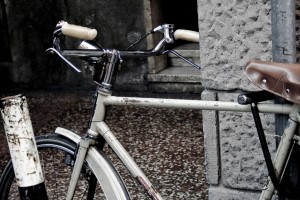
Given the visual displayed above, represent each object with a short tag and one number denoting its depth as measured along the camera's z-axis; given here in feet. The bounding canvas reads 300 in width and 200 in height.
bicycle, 9.21
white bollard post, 10.12
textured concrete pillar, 12.21
